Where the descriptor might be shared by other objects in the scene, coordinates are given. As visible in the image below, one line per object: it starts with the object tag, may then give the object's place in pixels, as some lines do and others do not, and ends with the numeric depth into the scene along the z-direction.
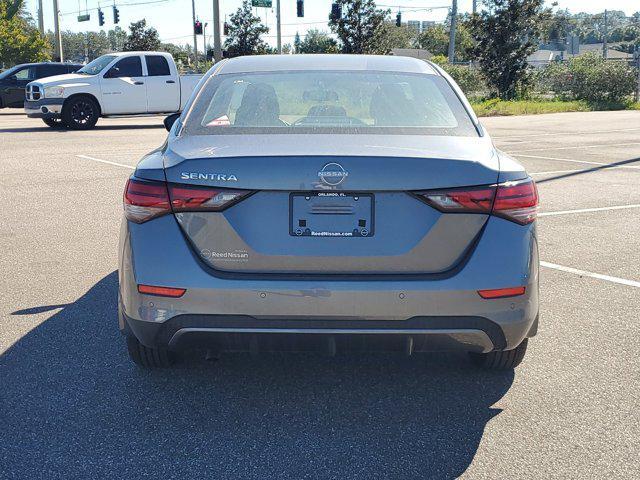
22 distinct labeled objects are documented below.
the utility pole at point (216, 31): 33.38
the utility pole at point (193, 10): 68.22
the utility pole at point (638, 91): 39.06
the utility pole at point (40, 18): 51.42
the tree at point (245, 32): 52.84
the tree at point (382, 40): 46.72
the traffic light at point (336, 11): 44.28
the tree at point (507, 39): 38.06
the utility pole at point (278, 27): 47.06
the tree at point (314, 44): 49.76
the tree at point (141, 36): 66.56
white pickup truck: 21.47
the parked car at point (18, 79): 28.67
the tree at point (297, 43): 97.32
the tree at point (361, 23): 46.50
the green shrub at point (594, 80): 38.47
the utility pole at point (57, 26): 46.41
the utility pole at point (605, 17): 89.31
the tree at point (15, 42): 45.56
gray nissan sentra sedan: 3.48
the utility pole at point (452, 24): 51.44
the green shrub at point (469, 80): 41.16
